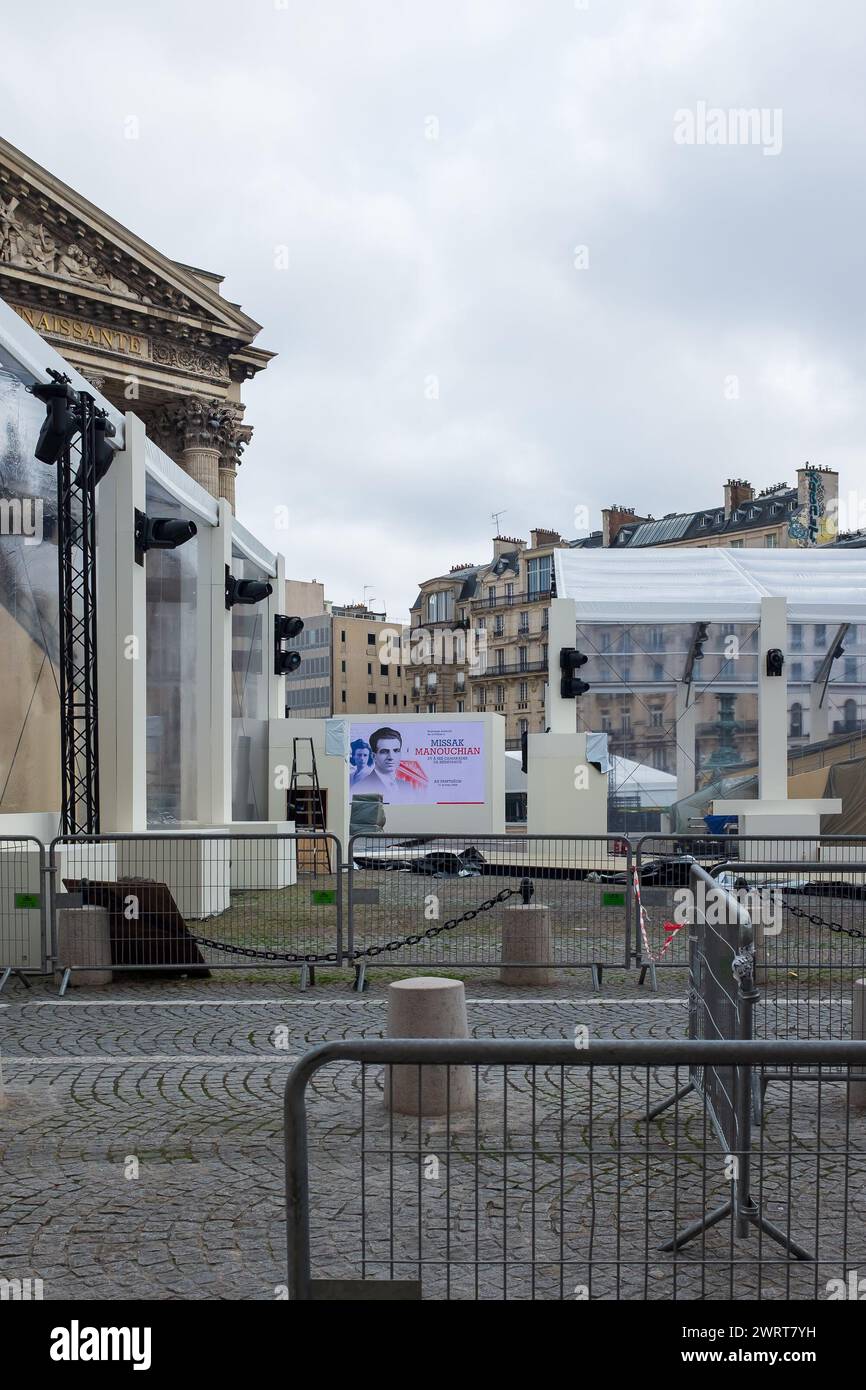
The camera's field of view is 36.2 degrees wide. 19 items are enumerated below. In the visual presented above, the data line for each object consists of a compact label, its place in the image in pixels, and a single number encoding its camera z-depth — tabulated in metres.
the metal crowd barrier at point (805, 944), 9.11
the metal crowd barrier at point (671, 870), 11.64
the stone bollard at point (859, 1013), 7.86
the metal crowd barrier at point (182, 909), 11.28
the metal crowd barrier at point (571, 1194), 3.66
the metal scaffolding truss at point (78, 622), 14.25
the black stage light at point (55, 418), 13.84
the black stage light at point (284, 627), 26.70
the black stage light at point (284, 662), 26.89
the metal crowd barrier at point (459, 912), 11.84
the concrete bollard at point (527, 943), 11.30
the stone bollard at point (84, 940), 11.20
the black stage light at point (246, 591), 20.62
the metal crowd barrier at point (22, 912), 11.60
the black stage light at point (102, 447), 14.53
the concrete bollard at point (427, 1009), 7.49
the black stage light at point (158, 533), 15.87
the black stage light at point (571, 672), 25.78
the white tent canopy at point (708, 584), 26.09
